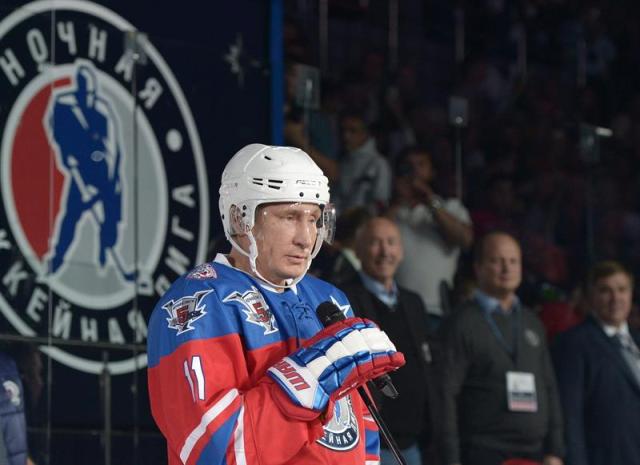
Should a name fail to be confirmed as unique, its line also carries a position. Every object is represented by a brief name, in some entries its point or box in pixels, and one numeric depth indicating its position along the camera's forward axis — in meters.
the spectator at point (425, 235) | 9.94
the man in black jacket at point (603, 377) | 9.21
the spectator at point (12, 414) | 6.87
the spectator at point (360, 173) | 10.26
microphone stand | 4.92
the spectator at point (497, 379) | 8.66
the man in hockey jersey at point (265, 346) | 4.83
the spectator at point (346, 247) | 8.89
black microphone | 4.88
